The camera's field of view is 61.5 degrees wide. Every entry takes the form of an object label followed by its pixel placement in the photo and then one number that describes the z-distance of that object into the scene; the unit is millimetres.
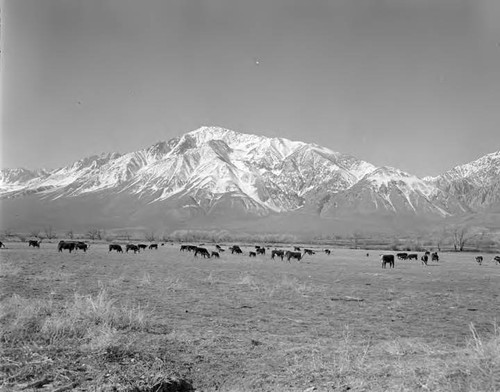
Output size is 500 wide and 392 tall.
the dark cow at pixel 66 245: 56691
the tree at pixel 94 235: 137025
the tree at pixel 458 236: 97094
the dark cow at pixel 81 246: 59125
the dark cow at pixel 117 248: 65375
